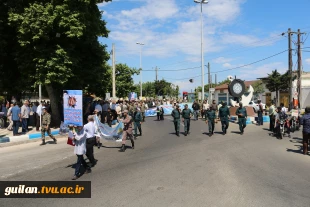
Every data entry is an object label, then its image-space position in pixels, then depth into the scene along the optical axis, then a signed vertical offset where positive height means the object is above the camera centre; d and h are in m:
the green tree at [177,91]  84.73 +3.02
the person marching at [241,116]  15.24 -0.92
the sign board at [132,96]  36.70 +0.67
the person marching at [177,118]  14.83 -0.98
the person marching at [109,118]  18.71 -1.20
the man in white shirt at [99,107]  18.92 -0.47
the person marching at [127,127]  11.21 -1.11
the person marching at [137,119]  14.55 -1.00
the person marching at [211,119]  14.60 -1.04
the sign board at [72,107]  11.46 -0.26
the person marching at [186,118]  14.85 -0.99
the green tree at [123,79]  43.31 +3.59
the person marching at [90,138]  8.38 -1.17
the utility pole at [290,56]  30.41 +4.99
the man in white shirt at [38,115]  16.30 -0.88
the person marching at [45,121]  12.49 -0.93
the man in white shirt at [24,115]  15.80 -0.85
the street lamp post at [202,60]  30.00 +4.63
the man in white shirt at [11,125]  16.53 -1.52
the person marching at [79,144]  7.49 -1.24
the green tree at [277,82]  44.73 +3.08
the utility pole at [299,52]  30.98 +5.48
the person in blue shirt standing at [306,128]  10.17 -1.10
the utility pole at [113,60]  27.16 +4.14
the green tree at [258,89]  55.81 +2.30
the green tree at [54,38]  15.98 +4.10
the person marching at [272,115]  16.11 -0.92
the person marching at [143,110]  23.61 -0.83
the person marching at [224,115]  14.93 -0.83
